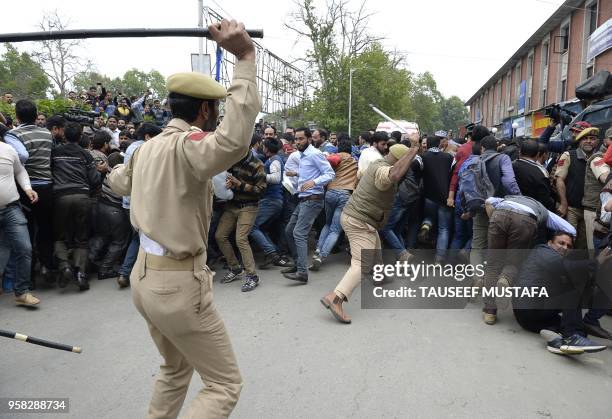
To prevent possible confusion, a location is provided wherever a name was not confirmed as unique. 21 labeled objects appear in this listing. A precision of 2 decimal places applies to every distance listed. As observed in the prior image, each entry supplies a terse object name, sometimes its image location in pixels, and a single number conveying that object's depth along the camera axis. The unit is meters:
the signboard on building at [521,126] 27.36
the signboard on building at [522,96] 31.92
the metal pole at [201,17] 13.77
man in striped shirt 4.94
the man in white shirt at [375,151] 5.97
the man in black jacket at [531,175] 4.73
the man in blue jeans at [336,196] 6.02
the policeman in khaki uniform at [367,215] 4.35
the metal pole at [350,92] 32.75
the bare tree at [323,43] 33.19
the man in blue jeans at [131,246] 5.33
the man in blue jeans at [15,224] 4.34
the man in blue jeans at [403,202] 6.17
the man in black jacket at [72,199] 5.20
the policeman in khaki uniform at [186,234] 1.89
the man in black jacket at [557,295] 3.59
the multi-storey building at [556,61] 19.12
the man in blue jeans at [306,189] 5.59
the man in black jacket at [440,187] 5.96
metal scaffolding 27.27
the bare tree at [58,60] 30.82
